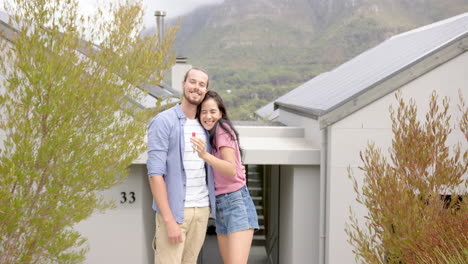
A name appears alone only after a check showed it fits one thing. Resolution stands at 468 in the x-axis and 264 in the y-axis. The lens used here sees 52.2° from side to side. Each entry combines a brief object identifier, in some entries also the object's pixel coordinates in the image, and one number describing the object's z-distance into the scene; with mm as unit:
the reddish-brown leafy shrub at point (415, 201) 4117
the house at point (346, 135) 6016
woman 3750
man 3572
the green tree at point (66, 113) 4371
